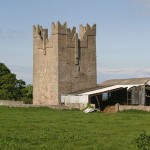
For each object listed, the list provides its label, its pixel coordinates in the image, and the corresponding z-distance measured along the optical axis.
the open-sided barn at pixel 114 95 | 51.72
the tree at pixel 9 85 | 72.19
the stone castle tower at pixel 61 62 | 57.88
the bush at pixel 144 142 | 16.47
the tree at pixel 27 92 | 77.56
